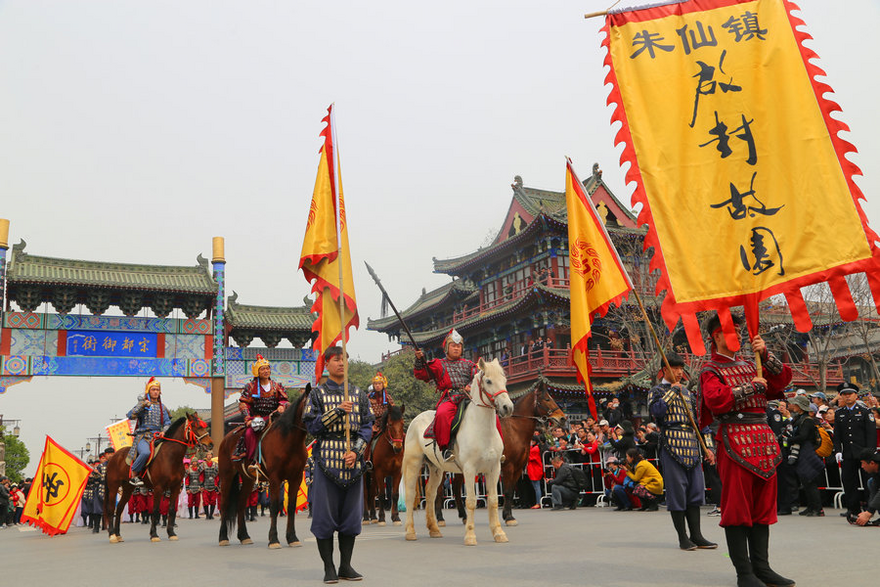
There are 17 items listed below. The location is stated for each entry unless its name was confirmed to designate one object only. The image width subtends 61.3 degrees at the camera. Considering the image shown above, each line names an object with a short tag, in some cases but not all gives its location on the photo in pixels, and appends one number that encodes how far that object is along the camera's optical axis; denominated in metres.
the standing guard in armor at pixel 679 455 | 7.29
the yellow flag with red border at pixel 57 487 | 14.83
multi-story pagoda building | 31.38
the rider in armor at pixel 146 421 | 11.63
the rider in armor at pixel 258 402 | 9.84
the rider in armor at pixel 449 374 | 9.21
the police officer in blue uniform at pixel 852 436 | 9.83
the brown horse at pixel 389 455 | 12.75
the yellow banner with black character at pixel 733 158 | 5.15
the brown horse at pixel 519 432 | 11.19
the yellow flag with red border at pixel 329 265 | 7.60
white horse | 8.46
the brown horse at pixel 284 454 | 9.07
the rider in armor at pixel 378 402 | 12.73
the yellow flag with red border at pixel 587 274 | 7.80
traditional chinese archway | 30.61
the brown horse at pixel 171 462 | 11.59
